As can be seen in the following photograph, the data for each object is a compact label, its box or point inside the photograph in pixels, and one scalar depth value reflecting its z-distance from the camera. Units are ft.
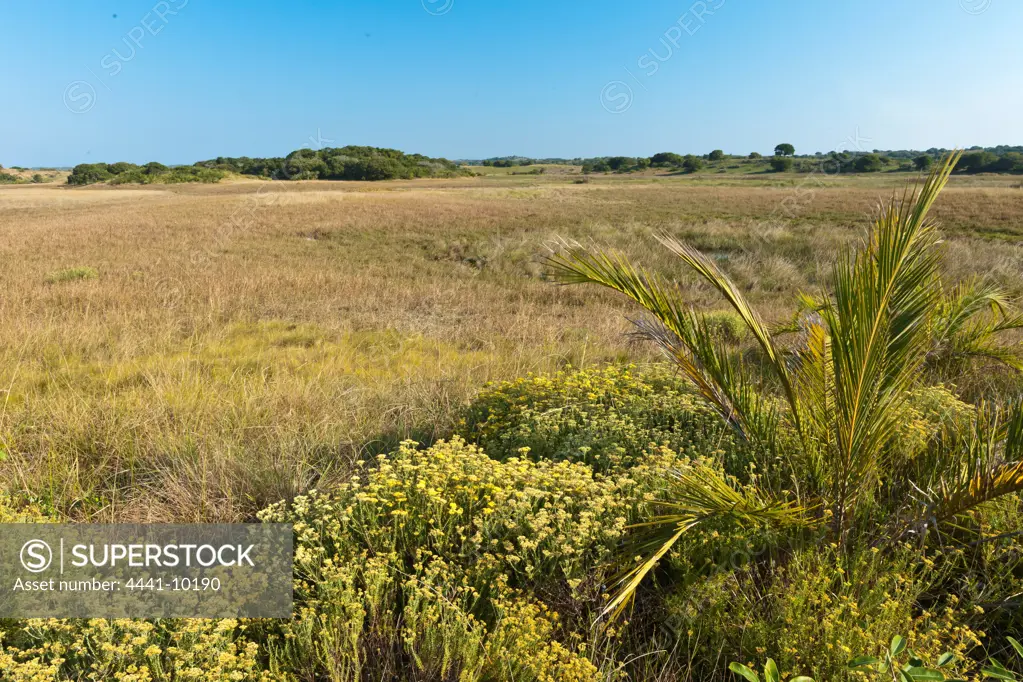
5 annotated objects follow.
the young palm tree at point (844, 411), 9.30
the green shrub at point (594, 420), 13.88
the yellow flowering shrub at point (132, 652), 7.00
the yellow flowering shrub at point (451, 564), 7.91
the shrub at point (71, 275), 37.99
